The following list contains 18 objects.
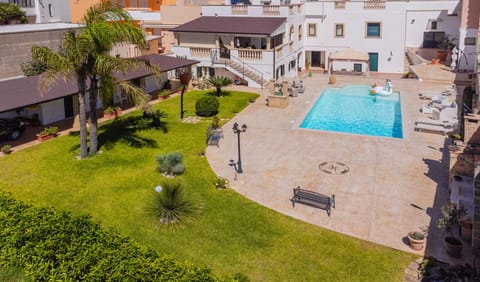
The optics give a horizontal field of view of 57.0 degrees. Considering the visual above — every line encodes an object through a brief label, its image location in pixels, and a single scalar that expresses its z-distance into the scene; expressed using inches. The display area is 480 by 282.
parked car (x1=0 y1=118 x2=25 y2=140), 1148.1
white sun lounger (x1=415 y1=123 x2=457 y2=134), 1206.9
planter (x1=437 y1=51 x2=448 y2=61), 2031.5
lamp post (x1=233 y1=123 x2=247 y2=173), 904.7
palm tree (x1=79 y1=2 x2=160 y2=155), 920.9
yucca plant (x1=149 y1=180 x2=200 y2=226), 757.9
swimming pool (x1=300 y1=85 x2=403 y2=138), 1307.8
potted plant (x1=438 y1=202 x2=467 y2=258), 639.8
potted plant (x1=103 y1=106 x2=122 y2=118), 1370.6
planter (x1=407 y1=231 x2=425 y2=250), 667.4
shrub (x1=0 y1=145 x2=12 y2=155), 1066.1
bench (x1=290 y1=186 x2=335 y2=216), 796.2
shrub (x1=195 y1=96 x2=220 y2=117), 1389.0
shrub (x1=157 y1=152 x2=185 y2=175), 952.3
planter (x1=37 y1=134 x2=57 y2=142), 1167.0
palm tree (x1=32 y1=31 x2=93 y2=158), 900.0
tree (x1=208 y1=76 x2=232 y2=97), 1609.3
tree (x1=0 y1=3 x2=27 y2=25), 1945.1
